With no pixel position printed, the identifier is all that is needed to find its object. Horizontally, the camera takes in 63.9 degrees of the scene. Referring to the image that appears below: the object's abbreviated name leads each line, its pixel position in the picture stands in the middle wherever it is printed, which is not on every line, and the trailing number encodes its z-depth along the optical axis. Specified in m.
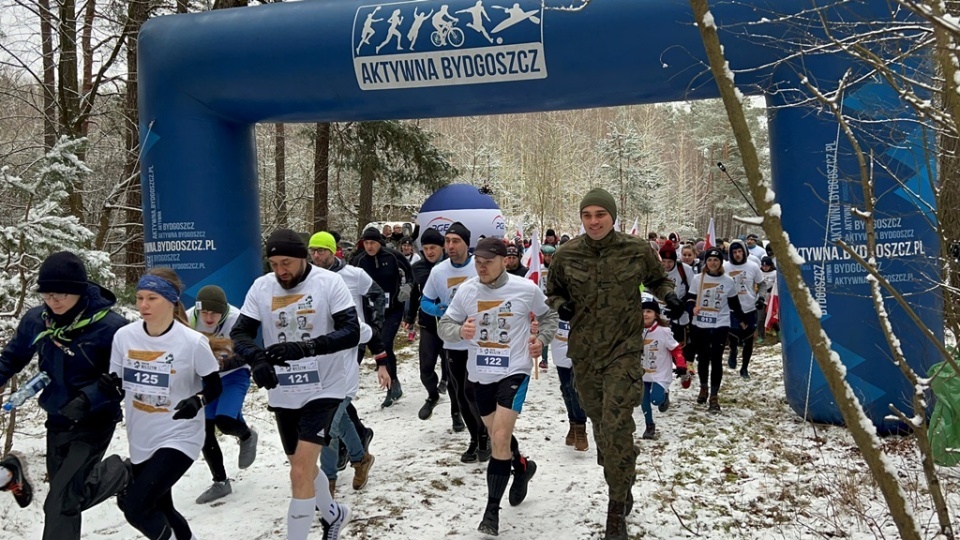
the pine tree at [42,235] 6.00
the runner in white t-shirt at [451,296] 6.36
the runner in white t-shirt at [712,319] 8.18
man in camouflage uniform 4.59
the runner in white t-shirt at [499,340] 4.88
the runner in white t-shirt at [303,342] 4.28
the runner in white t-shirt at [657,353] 7.33
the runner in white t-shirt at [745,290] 9.67
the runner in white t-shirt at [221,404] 5.44
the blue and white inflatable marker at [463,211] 15.23
